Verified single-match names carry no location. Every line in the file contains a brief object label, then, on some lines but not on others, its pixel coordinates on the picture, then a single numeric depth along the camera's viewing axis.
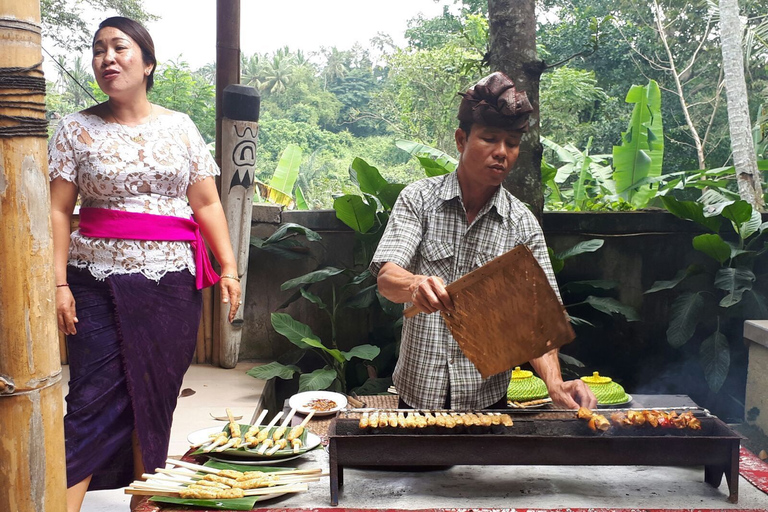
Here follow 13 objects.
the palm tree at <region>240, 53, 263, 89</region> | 42.44
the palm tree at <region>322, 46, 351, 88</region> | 44.94
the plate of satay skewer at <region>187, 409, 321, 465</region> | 2.31
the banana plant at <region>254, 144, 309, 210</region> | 7.48
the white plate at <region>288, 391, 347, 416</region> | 3.72
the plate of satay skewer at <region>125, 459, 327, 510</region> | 1.98
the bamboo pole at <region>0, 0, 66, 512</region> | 1.45
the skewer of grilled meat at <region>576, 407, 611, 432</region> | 2.16
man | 2.30
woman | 2.35
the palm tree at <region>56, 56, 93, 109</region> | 20.52
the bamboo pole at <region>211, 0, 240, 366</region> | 4.83
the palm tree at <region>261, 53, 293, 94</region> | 42.34
